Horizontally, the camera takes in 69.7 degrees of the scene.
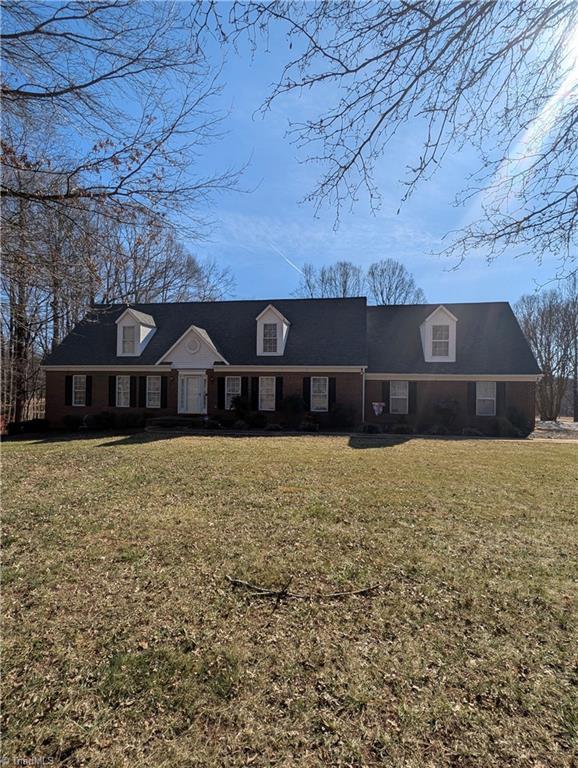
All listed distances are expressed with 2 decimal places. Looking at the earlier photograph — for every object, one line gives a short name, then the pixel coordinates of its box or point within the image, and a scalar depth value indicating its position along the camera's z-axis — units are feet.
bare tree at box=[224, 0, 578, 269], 11.05
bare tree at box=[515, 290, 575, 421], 105.81
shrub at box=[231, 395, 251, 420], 61.57
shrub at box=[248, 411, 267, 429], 59.98
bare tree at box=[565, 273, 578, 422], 104.83
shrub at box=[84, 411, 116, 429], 64.34
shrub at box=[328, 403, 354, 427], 58.75
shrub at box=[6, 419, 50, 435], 63.16
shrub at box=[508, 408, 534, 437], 56.70
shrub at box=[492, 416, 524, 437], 54.75
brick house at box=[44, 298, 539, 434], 59.31
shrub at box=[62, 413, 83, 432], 65.10
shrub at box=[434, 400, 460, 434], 57.41
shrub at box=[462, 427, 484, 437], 55.11
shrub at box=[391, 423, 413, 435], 55.57
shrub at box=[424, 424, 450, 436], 55.98
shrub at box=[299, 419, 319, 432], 56.39
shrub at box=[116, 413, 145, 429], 63.62
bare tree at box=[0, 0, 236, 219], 14.46
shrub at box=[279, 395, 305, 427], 60.18
